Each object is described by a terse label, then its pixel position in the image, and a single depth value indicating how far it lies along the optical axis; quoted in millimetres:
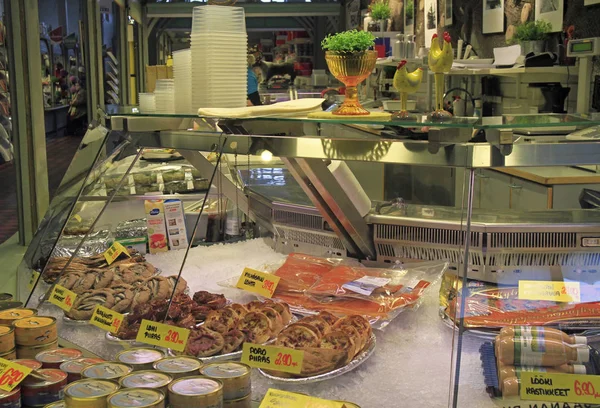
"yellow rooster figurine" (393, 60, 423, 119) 2127
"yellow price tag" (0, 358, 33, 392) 1698
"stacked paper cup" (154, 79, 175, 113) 2359
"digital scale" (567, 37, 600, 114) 4718
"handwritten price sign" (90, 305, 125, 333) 2170
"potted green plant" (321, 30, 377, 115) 1983
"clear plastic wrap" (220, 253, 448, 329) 2205
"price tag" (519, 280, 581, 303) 1868
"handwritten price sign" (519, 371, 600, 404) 1462
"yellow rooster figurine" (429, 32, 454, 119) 1972
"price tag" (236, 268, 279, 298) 2400
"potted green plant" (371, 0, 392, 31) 10843
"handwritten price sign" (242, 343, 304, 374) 1761
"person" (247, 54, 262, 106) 5803
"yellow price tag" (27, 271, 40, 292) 2666
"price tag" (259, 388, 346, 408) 1562
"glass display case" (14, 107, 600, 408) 1674
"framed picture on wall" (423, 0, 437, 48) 9234
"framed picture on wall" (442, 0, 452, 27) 8484
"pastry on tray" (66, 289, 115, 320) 2295
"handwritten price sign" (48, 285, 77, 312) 2340
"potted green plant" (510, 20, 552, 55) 5652
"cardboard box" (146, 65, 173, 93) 7855
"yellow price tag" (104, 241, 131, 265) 2814
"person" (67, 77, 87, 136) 8781
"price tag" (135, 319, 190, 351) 1975
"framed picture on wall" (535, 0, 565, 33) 5418
